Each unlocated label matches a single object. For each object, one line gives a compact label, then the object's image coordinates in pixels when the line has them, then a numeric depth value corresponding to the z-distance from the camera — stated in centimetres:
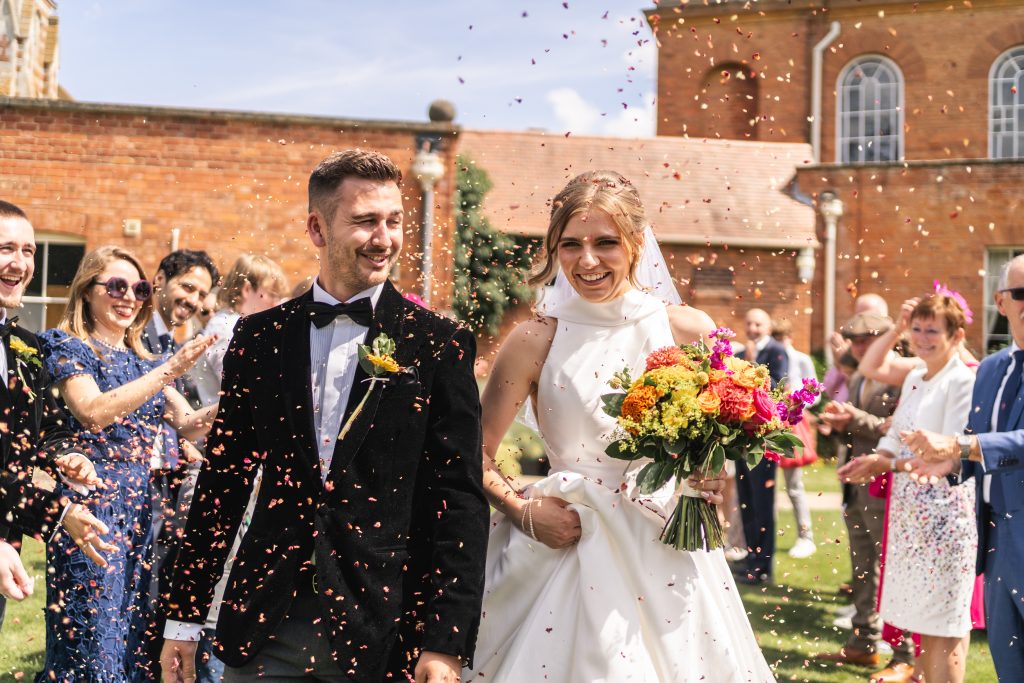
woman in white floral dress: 584
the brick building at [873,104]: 2159
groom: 290
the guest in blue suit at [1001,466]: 429
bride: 346
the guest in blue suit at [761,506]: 973
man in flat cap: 728
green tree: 1881
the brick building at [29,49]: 1289
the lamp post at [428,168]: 1639
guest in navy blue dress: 466
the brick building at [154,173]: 1576
